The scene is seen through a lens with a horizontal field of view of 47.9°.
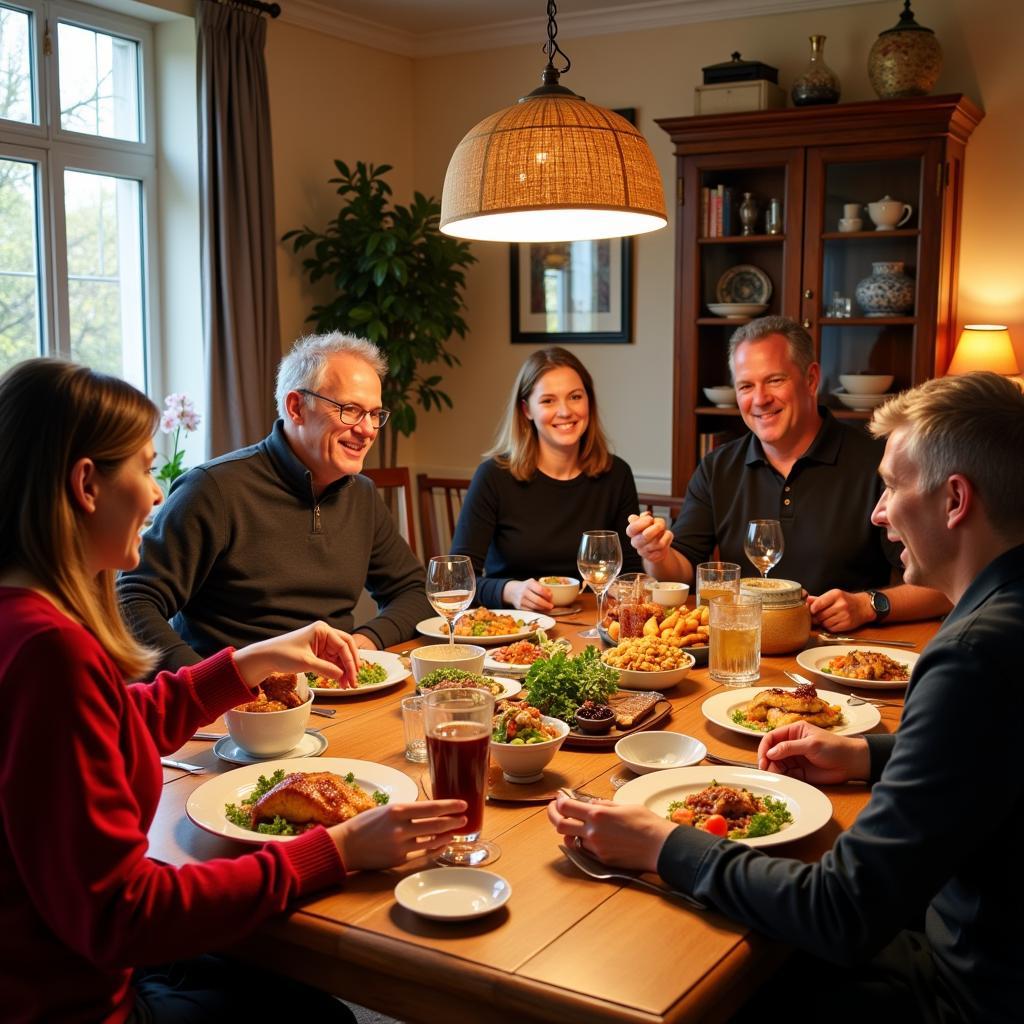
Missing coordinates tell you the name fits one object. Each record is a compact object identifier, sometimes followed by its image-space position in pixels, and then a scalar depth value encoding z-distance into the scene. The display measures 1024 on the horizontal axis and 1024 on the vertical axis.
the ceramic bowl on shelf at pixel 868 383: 4.22
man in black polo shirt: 2.90
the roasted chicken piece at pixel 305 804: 1.43
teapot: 4.15
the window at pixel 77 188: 3.96
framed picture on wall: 5.11
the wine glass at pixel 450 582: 2.08
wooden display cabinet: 4.08
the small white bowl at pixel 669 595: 2.60
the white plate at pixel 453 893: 1.23
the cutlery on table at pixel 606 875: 1.29
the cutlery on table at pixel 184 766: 1.67
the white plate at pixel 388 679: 2.03
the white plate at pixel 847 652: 2.06
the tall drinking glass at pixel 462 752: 1.40
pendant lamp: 1.91
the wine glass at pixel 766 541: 2.40
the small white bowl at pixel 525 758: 1.58
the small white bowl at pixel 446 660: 1.92
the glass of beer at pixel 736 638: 2.09
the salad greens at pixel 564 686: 1.82
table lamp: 4.05
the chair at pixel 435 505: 4.21
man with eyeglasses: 2.38
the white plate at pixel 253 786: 1.42
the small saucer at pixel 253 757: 1.70
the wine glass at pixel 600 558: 2.33
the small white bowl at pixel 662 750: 1.69
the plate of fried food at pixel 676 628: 2.25
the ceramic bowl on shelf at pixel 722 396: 4.51
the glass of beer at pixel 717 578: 2.33
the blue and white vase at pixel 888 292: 4.17
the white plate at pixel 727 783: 1.48
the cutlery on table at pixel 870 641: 2.35
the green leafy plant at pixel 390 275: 4.68
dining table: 1.11
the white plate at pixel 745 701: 1.81
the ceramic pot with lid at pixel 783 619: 2.28
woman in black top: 3.24
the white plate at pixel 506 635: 2.39
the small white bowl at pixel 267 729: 1.68
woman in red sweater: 1.15
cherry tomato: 1.42
